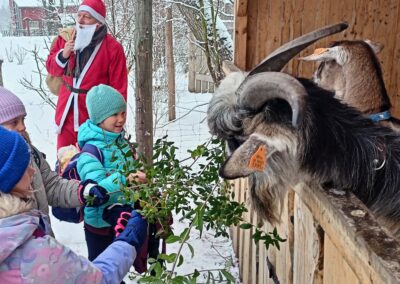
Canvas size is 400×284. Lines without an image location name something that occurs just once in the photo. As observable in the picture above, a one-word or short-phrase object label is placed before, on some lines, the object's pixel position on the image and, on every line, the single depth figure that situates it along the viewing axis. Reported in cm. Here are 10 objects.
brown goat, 415
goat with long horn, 239
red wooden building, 1171
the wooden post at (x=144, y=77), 459
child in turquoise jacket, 322
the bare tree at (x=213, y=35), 831
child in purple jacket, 189
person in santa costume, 468
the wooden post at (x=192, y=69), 1605
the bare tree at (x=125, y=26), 893
